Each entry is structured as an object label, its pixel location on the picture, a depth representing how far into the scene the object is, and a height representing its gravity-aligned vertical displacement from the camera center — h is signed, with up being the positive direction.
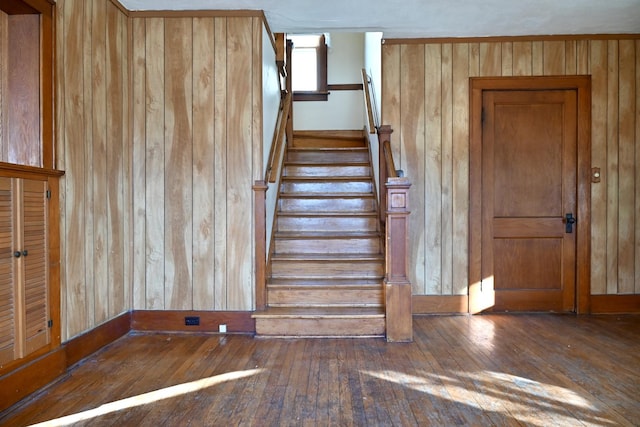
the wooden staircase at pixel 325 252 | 3.37 -0.41
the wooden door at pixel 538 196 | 4.16 +0.10
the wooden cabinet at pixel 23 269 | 2.23 -0.33
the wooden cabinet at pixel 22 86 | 2.47 +0.69
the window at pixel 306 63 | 6.53 +2.14
